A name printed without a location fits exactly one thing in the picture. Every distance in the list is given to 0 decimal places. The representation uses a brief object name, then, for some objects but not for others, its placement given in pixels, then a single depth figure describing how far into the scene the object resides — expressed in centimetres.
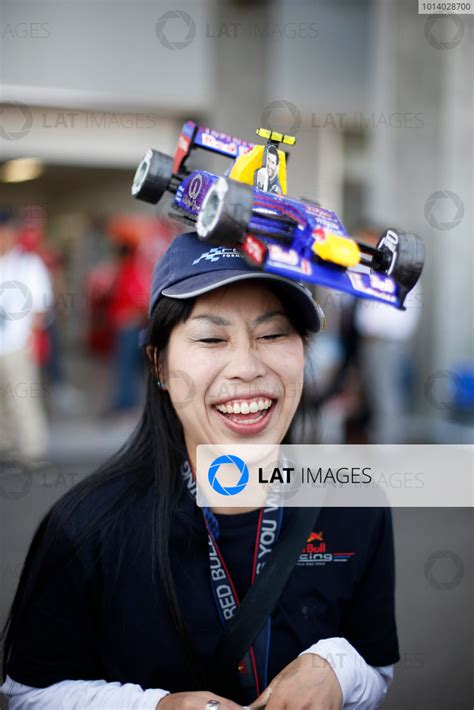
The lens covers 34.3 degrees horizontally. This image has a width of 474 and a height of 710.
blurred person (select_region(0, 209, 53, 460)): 541
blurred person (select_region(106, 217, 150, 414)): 692
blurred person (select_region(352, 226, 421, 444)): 613
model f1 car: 122
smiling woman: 150
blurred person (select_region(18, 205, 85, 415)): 655
